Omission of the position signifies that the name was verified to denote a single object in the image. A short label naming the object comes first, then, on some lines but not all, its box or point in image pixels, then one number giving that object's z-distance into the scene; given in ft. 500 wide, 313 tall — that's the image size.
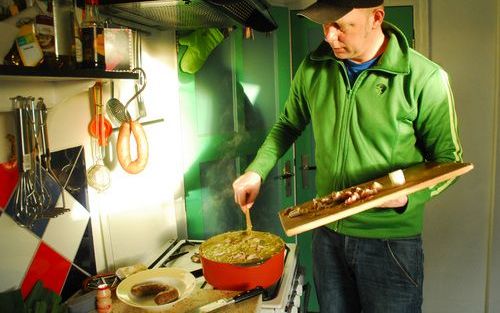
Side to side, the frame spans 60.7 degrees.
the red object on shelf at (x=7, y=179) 3.91
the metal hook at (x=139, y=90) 5.55
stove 5.20
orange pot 4.88
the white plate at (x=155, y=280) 4.44
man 4.97
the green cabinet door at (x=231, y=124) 7.68
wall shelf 3.10
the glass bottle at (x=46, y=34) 3.87
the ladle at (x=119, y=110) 5.47
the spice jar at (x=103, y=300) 4.42
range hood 4.42
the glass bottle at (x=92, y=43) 4.28
